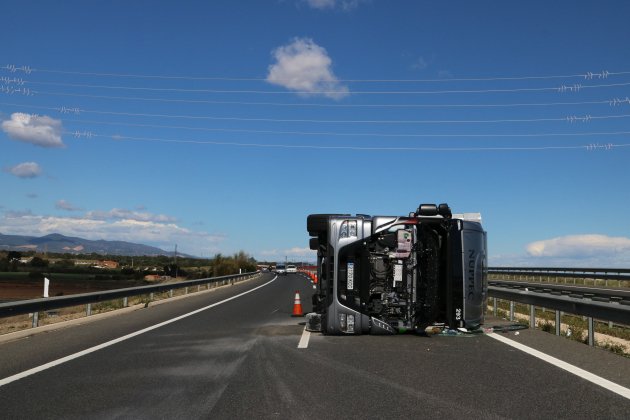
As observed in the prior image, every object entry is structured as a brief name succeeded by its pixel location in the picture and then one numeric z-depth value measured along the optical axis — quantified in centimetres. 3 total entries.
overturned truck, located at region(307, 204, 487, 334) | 1141
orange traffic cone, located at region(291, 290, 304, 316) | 1737
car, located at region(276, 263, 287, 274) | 8156
